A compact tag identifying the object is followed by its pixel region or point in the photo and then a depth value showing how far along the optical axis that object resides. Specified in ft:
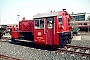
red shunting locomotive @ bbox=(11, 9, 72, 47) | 33.64
